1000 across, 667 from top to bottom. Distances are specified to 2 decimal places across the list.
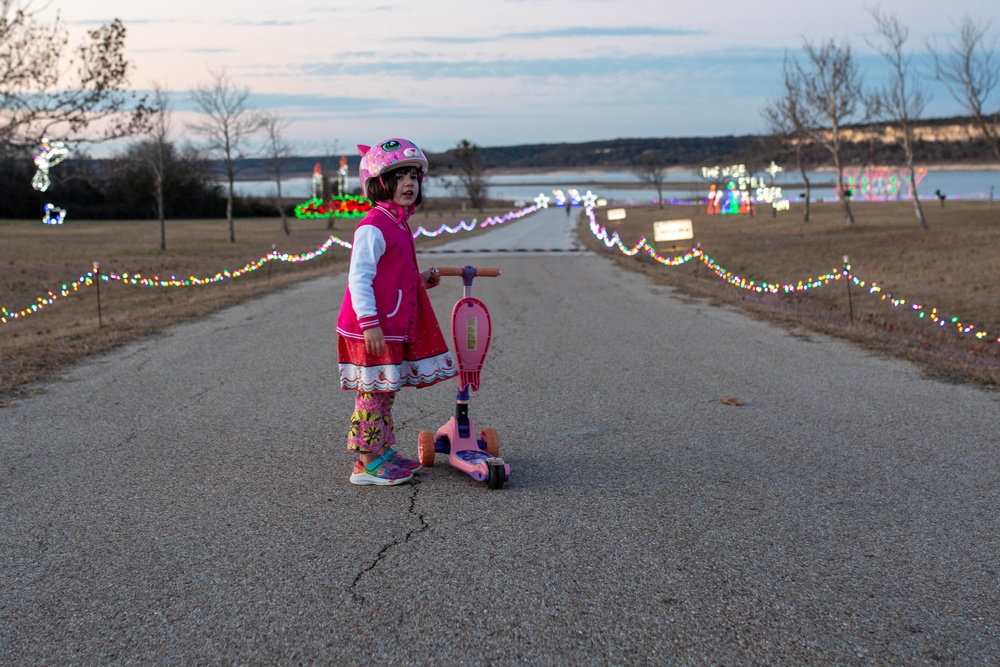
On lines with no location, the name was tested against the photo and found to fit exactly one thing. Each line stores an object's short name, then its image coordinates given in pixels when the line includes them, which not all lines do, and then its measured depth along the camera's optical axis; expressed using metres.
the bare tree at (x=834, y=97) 47.88
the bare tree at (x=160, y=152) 39.09
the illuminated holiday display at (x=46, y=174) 16.67
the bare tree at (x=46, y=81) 15.60
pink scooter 5.13
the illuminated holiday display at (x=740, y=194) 70.50
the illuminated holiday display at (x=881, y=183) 93.31
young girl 4.83
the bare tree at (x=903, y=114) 43.16
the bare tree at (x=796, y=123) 50.62
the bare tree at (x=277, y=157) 51.05
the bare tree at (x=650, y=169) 105.50
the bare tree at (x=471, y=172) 114.88
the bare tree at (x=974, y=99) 32.50
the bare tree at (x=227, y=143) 43.72
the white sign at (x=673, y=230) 23.41
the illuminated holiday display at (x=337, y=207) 67.25
